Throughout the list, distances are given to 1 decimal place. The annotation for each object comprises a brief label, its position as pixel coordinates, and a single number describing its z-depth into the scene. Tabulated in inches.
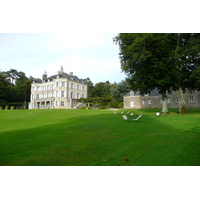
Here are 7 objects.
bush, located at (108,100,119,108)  1790.1
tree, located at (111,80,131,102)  2236.2
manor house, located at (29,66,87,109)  1925.4
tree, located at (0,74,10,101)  2151.3
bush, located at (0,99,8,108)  1964.6
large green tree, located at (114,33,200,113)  794.2
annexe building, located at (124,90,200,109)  1484.5
